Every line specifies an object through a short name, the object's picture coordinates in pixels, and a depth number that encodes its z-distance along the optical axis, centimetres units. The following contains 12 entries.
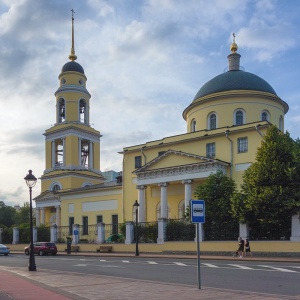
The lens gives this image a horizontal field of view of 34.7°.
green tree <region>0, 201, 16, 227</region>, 10989
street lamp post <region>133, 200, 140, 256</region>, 3503
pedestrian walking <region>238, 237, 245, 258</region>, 2897
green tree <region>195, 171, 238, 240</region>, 3344
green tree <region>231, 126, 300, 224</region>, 2980
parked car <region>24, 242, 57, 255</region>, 4009
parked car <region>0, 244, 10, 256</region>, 4150
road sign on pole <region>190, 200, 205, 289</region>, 1273
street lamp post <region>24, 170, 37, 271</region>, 2261
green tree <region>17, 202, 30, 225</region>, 10568
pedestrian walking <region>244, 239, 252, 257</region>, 2925
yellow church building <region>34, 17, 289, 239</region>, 4247
